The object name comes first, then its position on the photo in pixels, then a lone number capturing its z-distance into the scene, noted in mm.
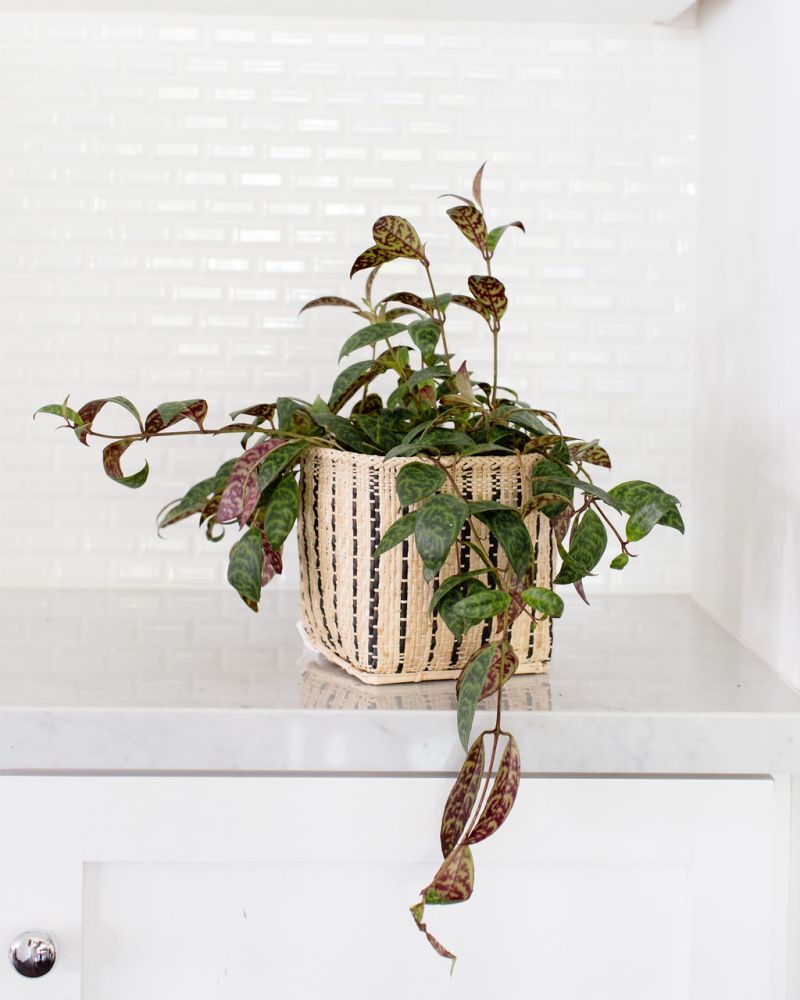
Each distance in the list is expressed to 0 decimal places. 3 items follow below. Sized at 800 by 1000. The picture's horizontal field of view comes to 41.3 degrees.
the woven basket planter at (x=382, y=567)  924
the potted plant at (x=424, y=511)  831
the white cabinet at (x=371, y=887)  871
